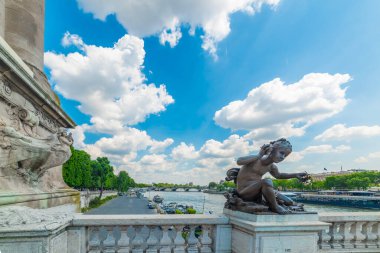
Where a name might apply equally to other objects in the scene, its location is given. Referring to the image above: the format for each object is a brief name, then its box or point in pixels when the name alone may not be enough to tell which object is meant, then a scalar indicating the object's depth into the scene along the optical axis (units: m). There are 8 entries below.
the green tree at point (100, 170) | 61.83
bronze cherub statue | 4.71
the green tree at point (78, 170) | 42.47
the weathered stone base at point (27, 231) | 3.29
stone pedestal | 4.40
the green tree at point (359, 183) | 97.19
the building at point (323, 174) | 174.56
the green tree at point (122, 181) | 116.05
